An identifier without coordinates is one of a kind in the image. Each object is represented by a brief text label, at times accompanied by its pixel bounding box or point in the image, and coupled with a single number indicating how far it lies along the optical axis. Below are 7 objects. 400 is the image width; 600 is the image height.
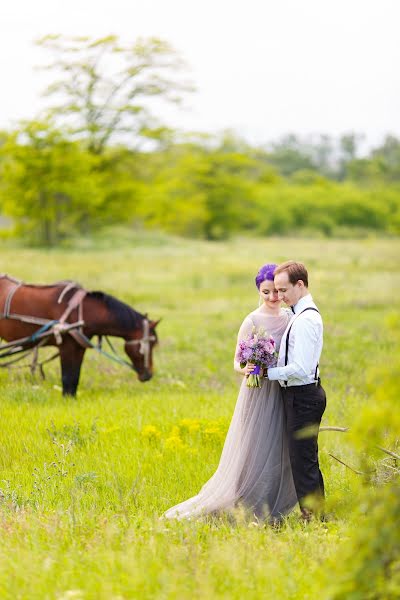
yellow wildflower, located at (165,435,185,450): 14.67
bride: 11.66
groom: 11.02
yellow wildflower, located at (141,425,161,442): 15.46
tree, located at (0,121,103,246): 75.15
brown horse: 19.29
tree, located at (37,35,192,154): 86.63
